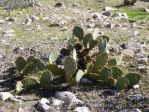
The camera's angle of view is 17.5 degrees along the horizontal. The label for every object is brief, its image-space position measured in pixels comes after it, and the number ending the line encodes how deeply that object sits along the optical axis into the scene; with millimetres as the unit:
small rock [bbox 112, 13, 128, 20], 14422
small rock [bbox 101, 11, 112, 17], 14778
